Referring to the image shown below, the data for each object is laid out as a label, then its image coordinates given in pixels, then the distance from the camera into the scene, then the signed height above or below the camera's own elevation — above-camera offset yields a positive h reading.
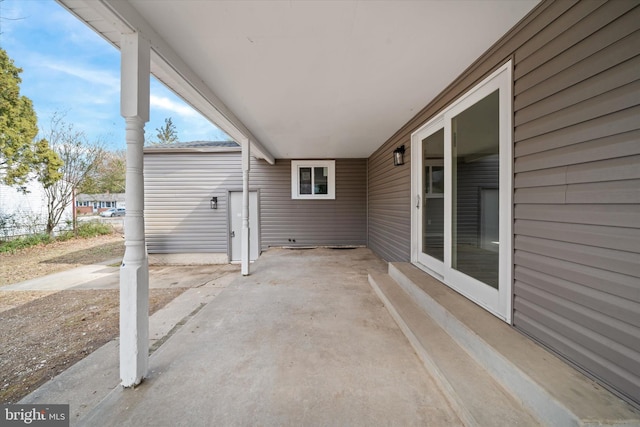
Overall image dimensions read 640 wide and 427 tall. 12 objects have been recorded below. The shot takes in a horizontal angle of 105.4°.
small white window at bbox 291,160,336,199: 6.89 +0.90
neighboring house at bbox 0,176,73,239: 8.66 +0.04
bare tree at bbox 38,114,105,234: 9.52 +1.91
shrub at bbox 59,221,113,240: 9.86 -0.85
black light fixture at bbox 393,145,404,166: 4.15 +0.97
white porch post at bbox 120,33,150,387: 1.66 -0.11
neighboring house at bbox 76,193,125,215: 13.22 +0.73
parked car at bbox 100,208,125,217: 19.20 -0.06
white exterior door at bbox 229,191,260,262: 7.07 -0.43
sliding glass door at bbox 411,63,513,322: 1.89 +0.17
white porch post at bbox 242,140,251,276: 4.35 -0.01
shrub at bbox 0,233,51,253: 7.69 -1.04
